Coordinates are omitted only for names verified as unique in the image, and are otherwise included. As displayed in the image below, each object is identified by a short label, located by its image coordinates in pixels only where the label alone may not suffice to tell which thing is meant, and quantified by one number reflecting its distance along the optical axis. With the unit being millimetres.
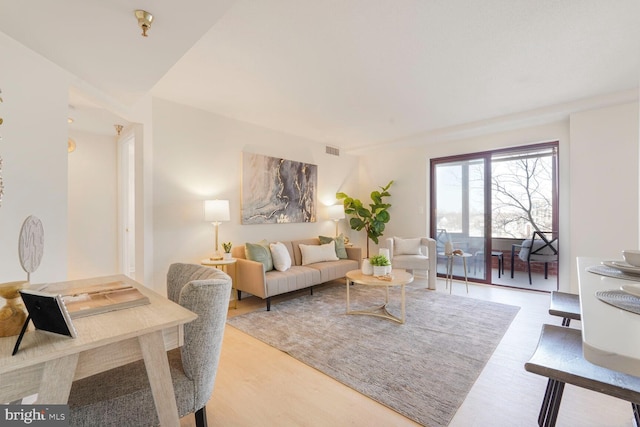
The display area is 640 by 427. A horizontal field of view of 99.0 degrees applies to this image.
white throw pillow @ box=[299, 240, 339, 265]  4283
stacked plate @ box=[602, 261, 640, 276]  1366
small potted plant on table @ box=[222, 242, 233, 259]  3451
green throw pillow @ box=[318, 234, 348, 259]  4727
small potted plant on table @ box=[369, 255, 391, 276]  3102
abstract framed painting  4145
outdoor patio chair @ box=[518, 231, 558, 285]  4144
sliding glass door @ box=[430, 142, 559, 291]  4305
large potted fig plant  5449
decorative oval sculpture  1150
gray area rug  1862
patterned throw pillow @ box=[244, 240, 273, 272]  3615
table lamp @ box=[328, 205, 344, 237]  5258
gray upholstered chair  1055
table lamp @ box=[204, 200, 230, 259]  3398
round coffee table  2947
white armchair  4355
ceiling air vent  5535
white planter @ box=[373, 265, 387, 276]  3098
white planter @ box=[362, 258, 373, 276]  3205
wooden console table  818
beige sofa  3395
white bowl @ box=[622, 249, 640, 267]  1414
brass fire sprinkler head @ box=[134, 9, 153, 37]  1467
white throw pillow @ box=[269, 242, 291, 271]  3773
